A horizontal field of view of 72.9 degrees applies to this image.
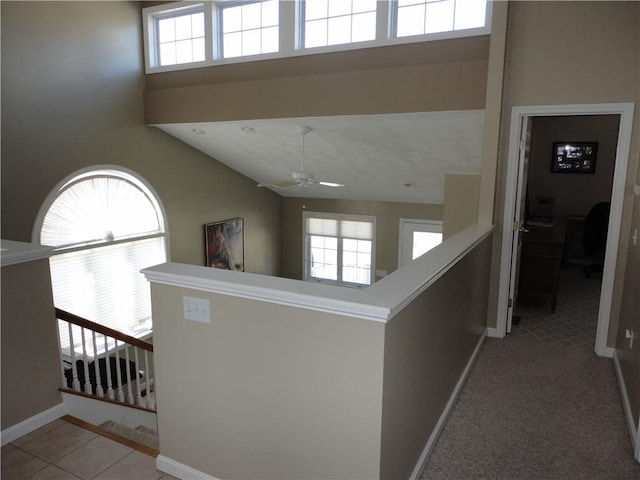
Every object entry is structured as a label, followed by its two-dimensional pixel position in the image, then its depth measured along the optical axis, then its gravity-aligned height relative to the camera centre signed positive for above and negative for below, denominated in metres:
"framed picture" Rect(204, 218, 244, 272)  7.69 -1.42
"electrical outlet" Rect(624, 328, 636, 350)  2.53 -0.98
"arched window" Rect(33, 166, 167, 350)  5.43 -1.05
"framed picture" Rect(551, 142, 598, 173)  6.74 +0.23
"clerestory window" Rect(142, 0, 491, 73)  4.61 +1.67
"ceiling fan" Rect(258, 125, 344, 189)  5.27 -0.15
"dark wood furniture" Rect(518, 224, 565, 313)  4.14 -0.89
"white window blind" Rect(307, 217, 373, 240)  9.31 -1.29
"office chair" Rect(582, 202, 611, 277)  5.79 -0.78
